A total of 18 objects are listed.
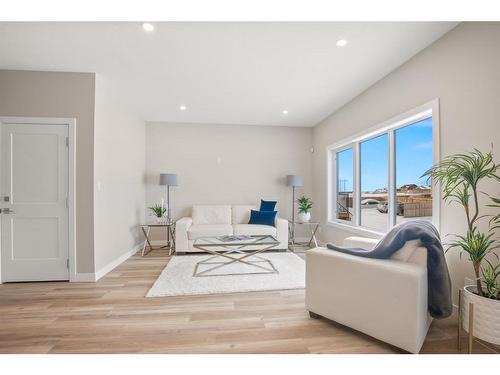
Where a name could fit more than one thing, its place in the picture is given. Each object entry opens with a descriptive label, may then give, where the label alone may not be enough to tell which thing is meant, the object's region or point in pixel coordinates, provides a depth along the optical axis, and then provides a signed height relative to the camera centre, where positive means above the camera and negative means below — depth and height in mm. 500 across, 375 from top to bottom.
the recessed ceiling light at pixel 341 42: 2154 +1408
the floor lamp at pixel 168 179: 4480 +140
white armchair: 1472 -780
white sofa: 4062 -767
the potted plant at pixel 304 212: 4551 -526
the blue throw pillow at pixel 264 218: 4461 -635
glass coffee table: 3018 -1183
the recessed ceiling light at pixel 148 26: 1966 +1419
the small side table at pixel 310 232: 4511 -1033
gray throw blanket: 1598 -532
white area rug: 2549 -1185
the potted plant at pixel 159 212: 4422 -515
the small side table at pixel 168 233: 4174 -935
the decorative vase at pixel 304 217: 4551 -625
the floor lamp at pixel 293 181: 4809 +114
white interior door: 2750 -203
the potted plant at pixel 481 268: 1407 -614
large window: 2570 +190
